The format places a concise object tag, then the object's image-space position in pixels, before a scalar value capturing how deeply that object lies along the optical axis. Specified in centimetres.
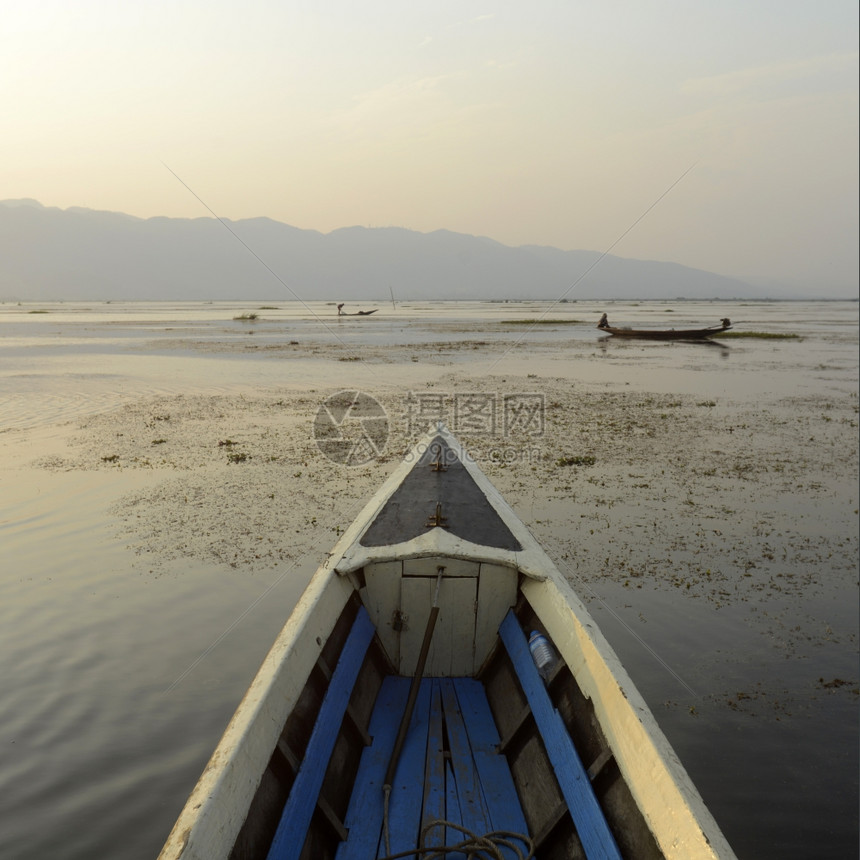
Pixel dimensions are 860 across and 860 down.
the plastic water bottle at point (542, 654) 399
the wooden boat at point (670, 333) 4050
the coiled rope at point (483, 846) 310
